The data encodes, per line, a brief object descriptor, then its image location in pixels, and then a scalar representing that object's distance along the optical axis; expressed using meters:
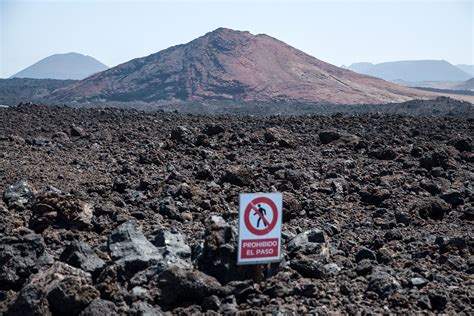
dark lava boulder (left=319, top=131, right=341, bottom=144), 13.05
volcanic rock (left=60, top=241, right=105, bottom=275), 4.75
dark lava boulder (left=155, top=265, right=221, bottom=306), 4.44
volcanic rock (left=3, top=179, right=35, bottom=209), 6.70
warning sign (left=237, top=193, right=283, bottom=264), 4.55
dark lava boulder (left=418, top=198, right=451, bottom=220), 7.51
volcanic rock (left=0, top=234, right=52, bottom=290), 4.66
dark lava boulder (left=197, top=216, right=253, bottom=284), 4.84
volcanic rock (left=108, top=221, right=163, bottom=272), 4.94
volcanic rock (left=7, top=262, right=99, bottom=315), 4.00
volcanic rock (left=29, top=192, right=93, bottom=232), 5.99
